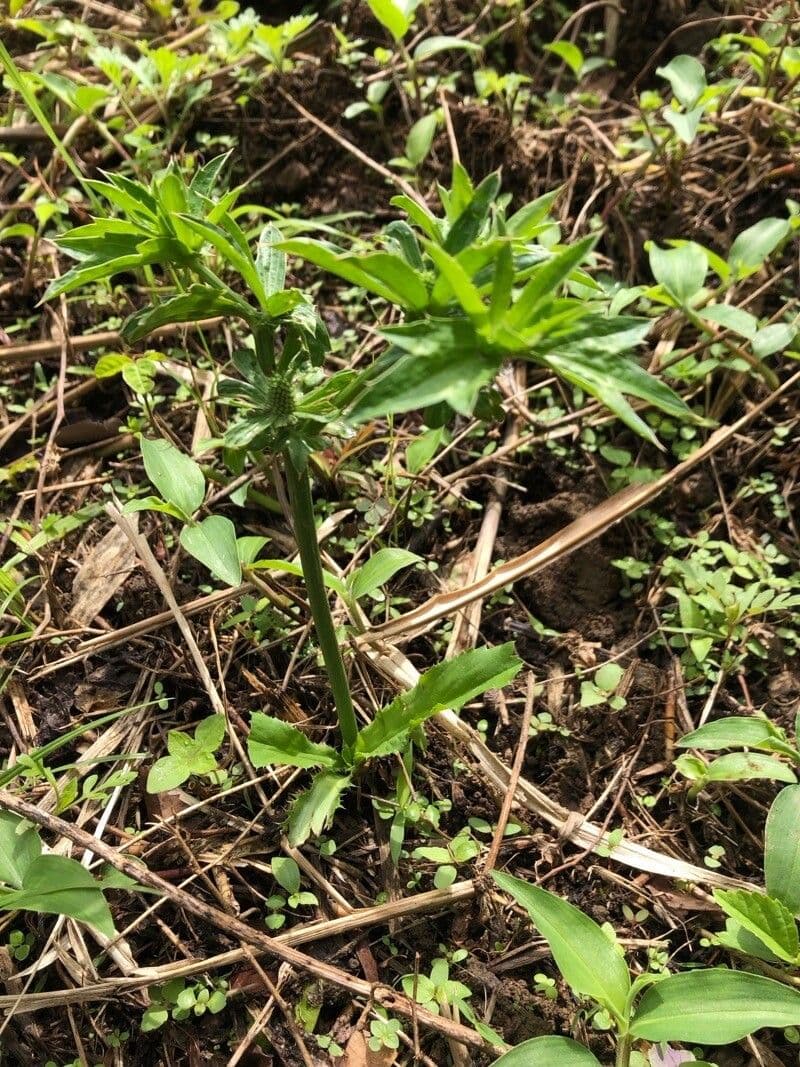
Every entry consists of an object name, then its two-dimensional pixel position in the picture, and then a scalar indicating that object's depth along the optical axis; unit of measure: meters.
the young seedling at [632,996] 0.35
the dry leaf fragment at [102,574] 0.50
